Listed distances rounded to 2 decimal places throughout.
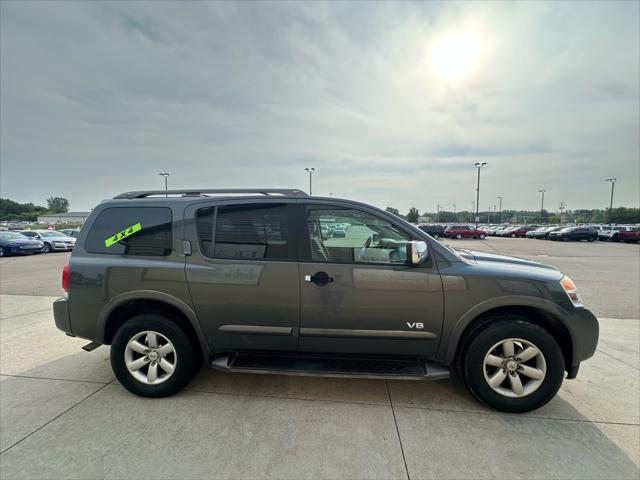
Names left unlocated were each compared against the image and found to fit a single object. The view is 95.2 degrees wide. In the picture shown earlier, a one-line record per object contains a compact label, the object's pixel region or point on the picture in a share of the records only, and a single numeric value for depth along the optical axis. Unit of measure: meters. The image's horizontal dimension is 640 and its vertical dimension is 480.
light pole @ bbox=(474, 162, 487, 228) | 40.68
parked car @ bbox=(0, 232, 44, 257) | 15.18
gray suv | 2.57
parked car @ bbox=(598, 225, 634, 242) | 28.52
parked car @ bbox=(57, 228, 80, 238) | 24.73
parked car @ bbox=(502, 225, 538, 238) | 38.12
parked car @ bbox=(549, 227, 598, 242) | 28.03
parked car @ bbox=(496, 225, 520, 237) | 38.62
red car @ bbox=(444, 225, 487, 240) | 32.50
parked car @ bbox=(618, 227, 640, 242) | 27.19
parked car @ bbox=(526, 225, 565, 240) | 32.22
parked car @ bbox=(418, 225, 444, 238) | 33.50
